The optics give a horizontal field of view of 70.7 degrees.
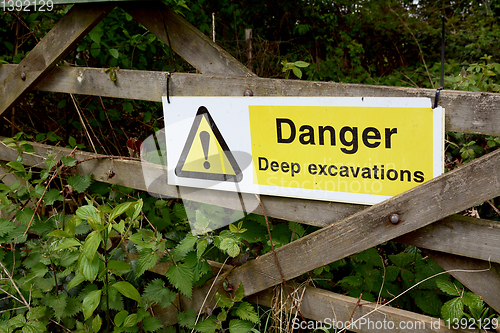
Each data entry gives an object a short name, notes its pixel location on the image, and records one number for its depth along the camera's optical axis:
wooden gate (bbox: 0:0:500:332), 1.29
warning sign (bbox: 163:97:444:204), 1.33
